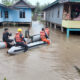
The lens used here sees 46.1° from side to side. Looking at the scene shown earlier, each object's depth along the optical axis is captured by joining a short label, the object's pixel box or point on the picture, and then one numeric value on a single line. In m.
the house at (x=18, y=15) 15.44
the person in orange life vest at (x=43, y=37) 6.41
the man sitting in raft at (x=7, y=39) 5.59
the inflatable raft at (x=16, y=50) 4.87
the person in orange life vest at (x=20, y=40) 4.86
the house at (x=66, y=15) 8.03
